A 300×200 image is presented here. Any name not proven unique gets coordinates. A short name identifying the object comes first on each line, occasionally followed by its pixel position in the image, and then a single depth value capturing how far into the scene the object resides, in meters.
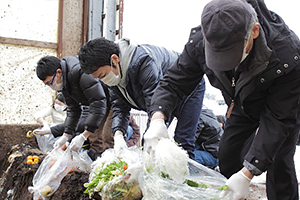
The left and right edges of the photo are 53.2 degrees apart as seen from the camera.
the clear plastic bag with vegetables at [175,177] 1.42
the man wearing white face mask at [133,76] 2.24
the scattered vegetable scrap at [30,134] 4.83
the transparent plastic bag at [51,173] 2.62
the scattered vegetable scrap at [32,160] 3.44
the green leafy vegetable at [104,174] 1.97
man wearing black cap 1.29
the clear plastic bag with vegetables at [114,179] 1.91
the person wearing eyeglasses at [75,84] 2.95
